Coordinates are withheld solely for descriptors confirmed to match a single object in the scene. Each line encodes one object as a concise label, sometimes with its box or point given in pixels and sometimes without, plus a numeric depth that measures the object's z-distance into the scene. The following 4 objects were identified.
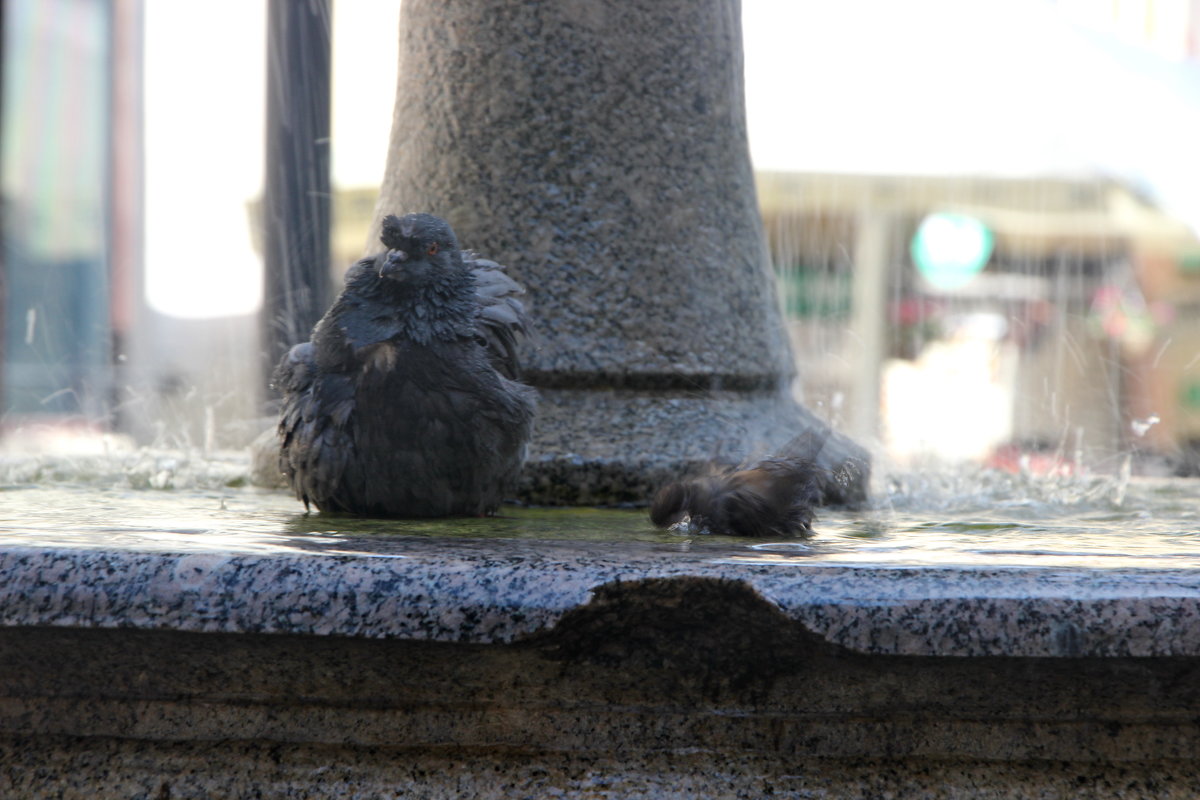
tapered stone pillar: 6.86
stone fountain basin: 3.43
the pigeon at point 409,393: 5.26
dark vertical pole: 9.95
